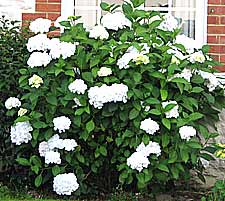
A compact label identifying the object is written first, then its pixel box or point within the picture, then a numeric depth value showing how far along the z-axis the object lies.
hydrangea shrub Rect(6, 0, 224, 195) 5.88
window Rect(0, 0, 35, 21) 7.27
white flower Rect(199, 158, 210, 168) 6.74
